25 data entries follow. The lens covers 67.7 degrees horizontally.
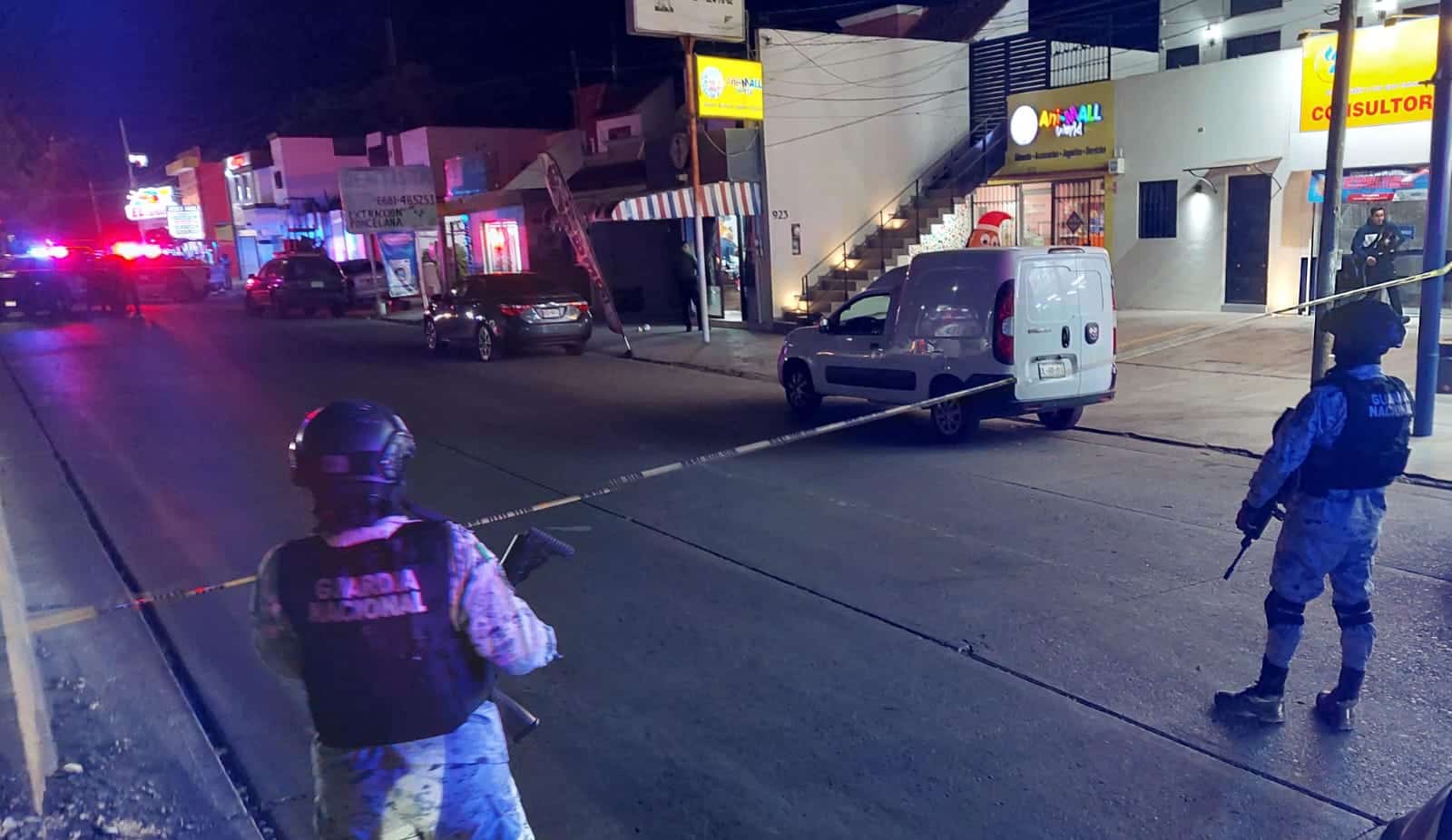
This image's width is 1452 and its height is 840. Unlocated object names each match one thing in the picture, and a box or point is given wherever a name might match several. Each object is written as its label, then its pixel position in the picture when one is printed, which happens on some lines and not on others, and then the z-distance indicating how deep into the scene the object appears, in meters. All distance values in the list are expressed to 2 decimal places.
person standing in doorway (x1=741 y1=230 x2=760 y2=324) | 22.77
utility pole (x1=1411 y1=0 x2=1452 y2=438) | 9.36
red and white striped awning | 20.20
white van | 10.28
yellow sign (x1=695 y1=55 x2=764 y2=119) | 19.96
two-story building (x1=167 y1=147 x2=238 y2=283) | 57.75
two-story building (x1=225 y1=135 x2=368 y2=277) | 47.00
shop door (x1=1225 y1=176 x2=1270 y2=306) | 18.98
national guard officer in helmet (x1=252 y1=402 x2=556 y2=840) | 2.38
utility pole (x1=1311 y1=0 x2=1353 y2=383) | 10.59
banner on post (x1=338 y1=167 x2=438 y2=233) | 30.03
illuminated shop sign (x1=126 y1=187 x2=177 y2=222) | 64.94
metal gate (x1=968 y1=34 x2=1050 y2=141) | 24.61
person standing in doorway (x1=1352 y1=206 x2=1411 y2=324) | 15.02
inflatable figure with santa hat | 21.38
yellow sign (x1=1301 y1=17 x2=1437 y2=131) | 15.77
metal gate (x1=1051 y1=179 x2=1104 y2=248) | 21.91
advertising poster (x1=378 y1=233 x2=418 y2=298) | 33.19
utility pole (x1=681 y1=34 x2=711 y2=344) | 19.84
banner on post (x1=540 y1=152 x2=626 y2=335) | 21.22
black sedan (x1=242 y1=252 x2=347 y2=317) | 31.12
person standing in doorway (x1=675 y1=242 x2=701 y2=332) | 22.44
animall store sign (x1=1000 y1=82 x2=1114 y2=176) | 21.44
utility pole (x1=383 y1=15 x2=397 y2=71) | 43.16
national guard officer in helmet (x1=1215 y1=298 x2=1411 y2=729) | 4.32
